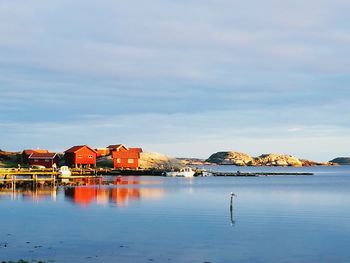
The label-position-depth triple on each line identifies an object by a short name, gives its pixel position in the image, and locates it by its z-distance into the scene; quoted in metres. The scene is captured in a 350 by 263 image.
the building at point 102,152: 171.62
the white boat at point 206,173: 175.98
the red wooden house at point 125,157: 163.88
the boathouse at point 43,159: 145.75
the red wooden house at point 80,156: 149.62
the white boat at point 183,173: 160.62
